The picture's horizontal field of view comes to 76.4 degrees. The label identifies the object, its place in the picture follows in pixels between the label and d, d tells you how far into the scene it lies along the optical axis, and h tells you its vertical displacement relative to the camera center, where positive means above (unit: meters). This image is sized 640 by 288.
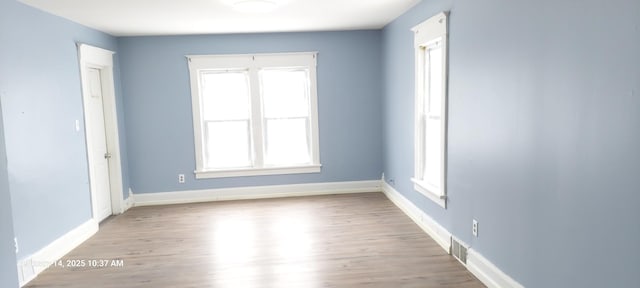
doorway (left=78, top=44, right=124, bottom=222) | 4.50 -0.17
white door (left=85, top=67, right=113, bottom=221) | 4.67 -0.37
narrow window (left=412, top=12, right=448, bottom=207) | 3.59 -0.02
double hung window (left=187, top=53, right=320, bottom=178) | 5.62 -0.01
